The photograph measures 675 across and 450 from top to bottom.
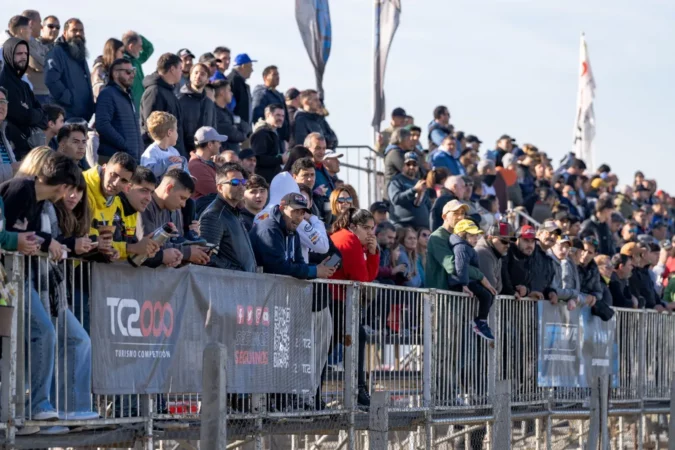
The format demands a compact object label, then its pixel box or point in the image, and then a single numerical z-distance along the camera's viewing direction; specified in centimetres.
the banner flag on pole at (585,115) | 3697
